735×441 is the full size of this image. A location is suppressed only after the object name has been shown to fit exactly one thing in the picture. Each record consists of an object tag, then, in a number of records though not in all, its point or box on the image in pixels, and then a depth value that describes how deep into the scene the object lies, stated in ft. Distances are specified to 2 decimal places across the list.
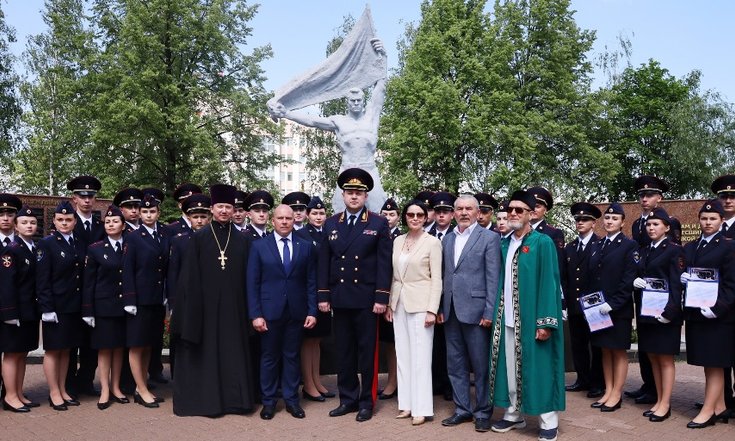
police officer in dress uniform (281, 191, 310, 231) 26.91
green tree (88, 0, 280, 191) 74.28
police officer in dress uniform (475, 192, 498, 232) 26.43
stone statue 36.06
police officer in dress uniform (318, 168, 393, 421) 20.22
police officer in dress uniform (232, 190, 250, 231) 26.91
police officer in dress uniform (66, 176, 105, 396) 23.29
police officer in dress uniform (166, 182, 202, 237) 24.53
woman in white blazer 19.80
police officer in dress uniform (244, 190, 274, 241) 22.85
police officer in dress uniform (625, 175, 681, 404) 22.90
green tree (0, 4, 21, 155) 79.71
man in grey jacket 19.29
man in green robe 18.07
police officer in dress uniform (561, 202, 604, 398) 23.30
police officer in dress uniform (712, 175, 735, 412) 21.09
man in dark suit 20.66
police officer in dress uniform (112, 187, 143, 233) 23.49
